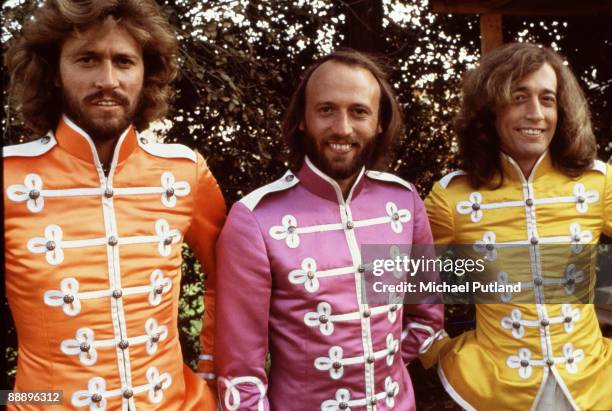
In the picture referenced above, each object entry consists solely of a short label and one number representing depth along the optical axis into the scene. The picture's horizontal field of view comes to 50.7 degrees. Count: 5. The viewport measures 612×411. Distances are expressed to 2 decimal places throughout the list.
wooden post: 4.15
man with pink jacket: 2.53
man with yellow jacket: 2.88
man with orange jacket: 2.31
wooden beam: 4.05
